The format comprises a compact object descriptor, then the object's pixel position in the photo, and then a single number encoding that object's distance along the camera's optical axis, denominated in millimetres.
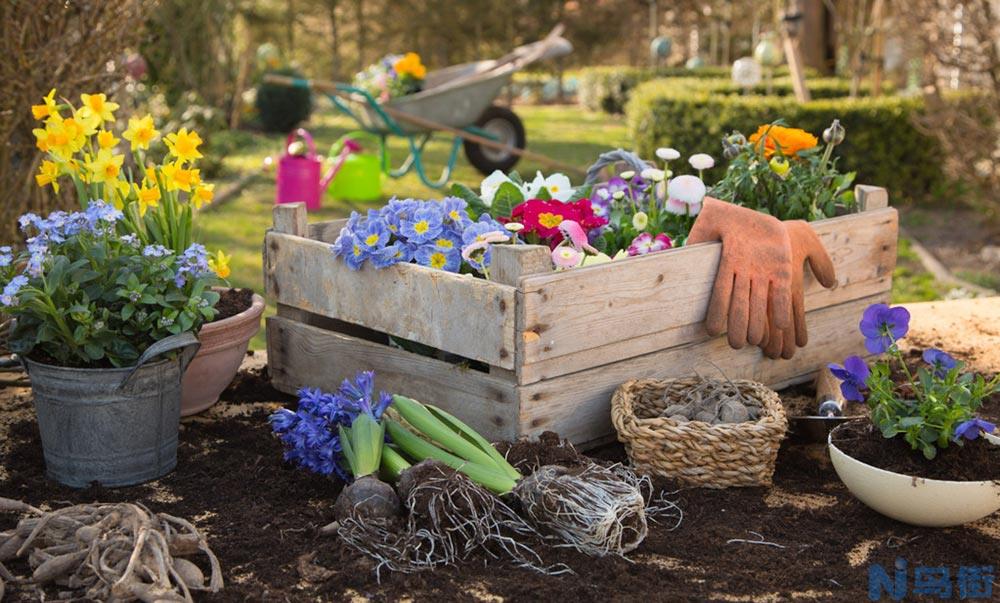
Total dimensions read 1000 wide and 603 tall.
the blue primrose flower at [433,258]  2990
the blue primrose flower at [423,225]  3016
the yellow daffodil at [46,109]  2832
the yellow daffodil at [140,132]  2939
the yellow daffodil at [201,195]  3080
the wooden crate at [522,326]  2750
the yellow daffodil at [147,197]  2998
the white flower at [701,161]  3287
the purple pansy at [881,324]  2607
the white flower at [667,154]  3266
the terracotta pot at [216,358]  3082
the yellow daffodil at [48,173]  2855
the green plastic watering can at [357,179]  7856
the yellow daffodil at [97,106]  2893
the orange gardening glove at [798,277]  3170
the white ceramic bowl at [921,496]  2348
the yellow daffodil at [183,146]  2953
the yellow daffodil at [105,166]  2936
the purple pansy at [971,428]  2324
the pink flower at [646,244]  3113
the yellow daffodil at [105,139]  2887
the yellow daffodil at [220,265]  3246
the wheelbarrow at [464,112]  7660
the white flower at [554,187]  3516
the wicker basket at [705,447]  2629
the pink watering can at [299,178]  7117
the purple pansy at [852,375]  2637
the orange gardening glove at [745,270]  3074
